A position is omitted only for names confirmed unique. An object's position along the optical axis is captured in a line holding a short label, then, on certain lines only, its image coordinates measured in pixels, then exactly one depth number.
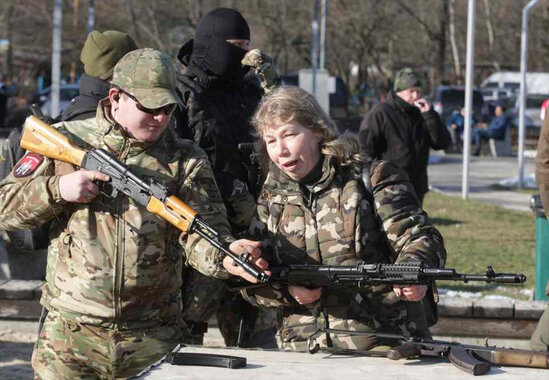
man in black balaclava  5.64
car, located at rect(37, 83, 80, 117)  31.52
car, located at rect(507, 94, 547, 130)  35.72
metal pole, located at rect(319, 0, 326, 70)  34.57
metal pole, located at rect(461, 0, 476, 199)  18.46
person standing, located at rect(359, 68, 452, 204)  10.70
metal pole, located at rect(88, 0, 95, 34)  15.90
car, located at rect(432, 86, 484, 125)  35.84
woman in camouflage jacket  4.05
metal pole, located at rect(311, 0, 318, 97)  24.11
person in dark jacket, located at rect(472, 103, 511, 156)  32.28
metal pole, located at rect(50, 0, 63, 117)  13.42
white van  40.75
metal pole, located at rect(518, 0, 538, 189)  20.75
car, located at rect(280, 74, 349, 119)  34.87
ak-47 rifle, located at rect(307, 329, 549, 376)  3.40
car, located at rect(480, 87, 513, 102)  41.94
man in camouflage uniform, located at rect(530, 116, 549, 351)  5.80
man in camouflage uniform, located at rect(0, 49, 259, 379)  4.13
